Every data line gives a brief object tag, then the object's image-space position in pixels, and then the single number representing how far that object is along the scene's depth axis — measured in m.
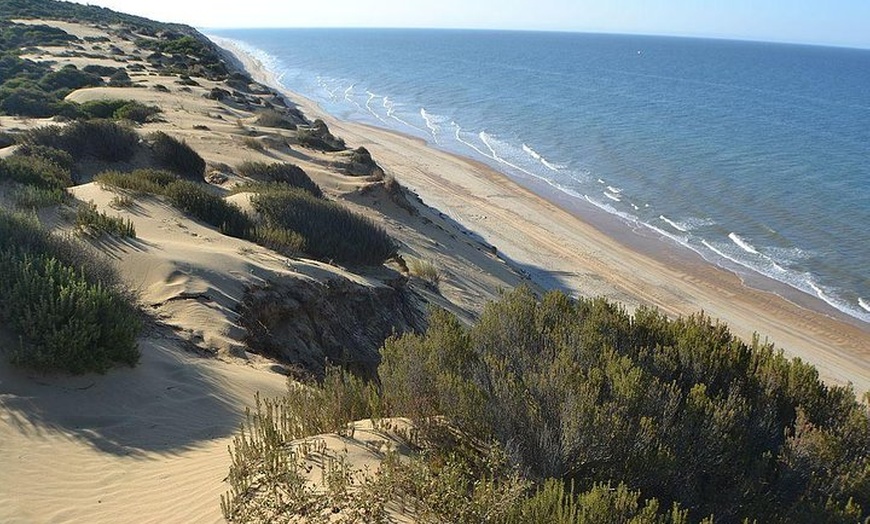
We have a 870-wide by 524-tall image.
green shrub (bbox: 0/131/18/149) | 15.45
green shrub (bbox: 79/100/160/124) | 23.03
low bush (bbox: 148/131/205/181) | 16.00
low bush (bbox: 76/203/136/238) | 9.34
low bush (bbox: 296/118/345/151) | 26.02
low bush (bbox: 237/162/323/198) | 17.69
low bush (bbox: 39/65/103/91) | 29.01
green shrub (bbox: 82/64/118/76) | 34.56
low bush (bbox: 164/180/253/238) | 11.96
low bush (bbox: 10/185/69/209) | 9.84
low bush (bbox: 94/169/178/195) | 12.23
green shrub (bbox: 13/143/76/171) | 13.71
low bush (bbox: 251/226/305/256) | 11.43
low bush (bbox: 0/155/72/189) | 11.31
